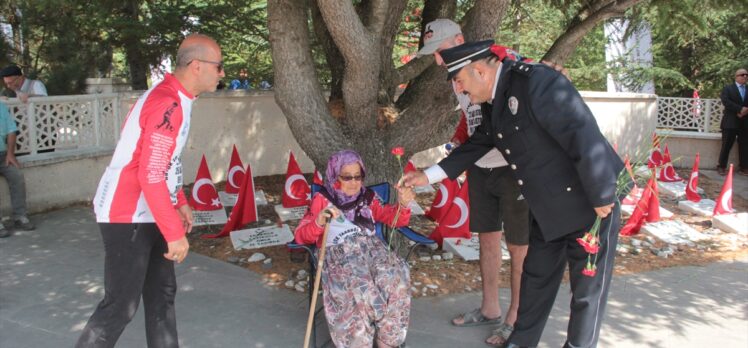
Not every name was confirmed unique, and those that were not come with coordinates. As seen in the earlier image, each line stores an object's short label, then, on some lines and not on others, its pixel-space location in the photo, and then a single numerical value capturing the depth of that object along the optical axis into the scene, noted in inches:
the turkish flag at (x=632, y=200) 319.1
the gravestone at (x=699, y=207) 330.0
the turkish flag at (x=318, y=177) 226.7
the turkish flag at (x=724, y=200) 317.4
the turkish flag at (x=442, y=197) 284.8
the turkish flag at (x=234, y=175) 324.2
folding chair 164.6
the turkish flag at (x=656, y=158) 404.8
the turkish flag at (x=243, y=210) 256.4
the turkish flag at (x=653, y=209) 300.7
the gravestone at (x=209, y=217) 272.1
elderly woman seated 151.4
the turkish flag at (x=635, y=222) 283.3
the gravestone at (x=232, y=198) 311.6
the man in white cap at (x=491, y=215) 165.6
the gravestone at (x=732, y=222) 289.7
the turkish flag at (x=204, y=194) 282.0
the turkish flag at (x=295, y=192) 291.6
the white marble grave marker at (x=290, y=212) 283.6
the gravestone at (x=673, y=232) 277.3
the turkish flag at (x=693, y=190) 353.4
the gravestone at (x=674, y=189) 371.9
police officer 123.8
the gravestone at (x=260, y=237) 241.4
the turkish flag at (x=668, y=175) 398.6
